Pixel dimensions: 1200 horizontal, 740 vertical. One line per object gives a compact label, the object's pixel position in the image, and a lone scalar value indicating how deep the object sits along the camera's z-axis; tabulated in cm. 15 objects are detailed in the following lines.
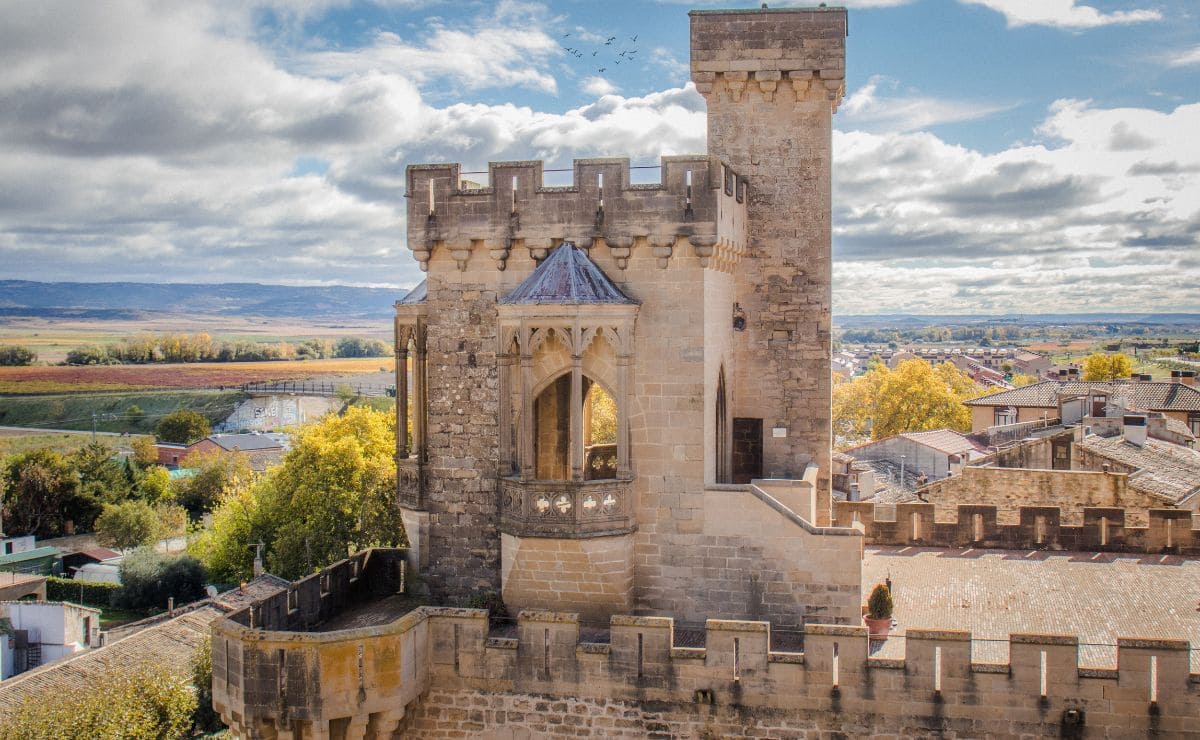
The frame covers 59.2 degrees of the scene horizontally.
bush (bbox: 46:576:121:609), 6244
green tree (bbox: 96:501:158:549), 7462
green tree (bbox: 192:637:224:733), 3716
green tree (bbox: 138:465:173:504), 8444
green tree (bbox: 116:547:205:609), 6028
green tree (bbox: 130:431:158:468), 9931
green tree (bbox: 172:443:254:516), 8388
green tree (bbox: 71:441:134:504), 8062
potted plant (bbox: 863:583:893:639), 1736
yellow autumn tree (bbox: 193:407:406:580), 4975
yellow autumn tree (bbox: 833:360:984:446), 7794
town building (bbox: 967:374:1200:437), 5859
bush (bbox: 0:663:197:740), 2820
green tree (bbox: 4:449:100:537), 7675
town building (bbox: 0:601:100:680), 4597
